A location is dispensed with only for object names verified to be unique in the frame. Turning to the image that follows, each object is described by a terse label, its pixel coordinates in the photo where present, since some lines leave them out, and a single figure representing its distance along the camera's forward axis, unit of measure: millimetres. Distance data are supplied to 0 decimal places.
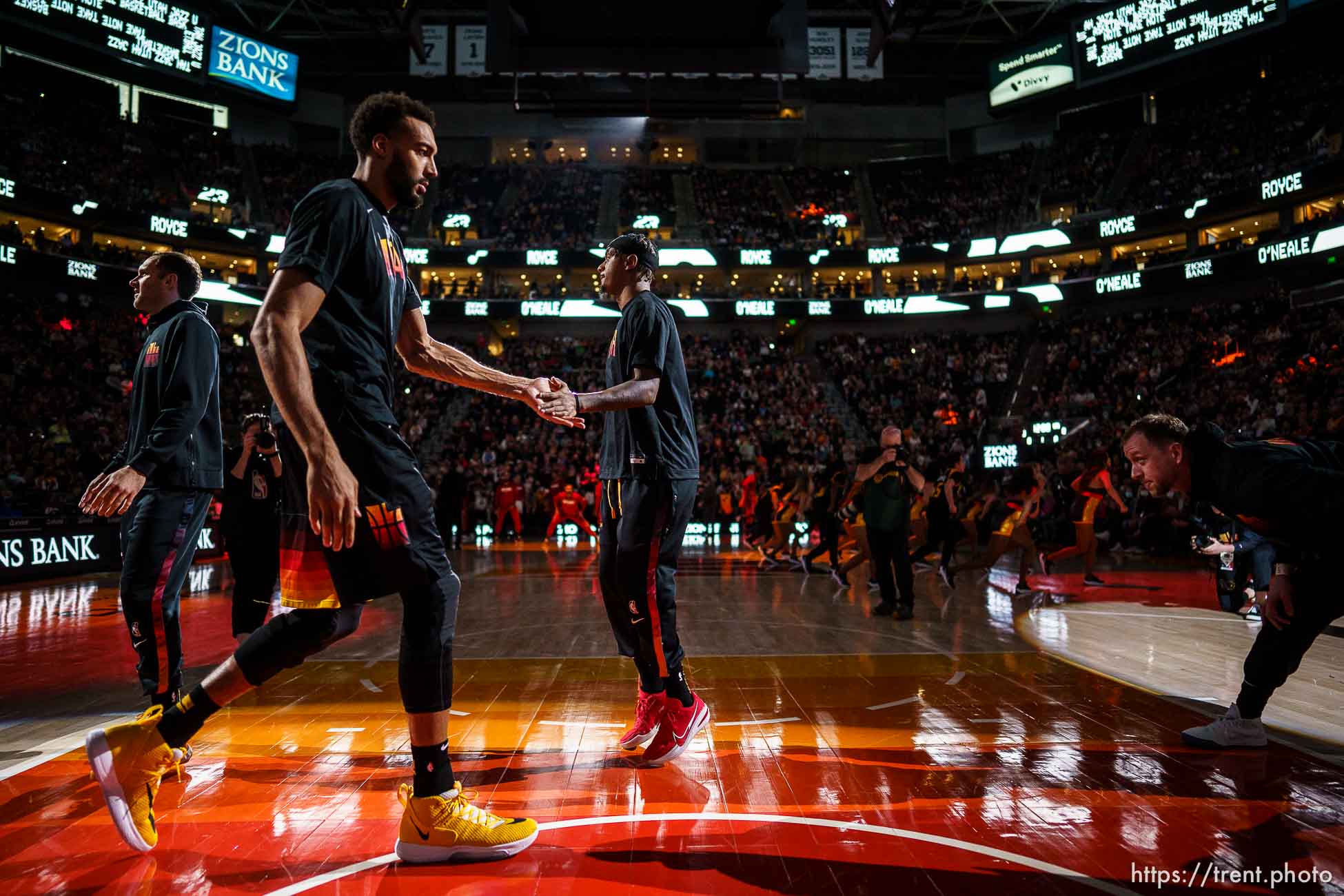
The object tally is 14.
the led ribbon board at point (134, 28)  26000
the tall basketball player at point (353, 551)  2412
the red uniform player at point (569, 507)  20764
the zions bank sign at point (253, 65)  31203
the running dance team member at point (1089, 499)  10438
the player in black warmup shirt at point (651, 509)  3654
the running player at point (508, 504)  22359
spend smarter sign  31441
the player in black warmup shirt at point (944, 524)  10859
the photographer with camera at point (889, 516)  7723
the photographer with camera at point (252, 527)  6184
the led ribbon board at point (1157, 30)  26625
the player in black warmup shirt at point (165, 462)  3562
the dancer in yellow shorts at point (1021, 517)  9930
